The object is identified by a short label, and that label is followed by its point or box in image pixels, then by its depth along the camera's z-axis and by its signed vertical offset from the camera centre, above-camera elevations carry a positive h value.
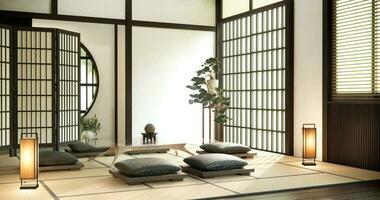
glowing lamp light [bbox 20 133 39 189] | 4.08 -0.59
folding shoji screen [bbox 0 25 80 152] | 5.77 +0.18
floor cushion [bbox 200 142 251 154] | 6.06 -0.70
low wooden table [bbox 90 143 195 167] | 5.15 -0.60
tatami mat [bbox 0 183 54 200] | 3.67 -0.84
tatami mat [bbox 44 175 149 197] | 3.89 -0.83
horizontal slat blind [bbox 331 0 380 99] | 5.01 +0.59
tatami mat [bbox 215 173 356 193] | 3.99 -0.82
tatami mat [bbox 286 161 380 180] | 4.61 -0.82
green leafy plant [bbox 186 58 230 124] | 7.17 +0.04
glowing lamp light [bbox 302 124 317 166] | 5.31 -0.55
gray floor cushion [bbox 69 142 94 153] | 6.33 -0.73
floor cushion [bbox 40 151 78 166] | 5.03 -0.72
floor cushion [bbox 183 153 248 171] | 4.55 -0.68
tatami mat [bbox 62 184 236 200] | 3.65 -0.83
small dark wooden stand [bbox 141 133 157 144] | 5.75 -0.55
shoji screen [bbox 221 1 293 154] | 6.49 +0.35
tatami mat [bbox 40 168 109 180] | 4.64 -0.84
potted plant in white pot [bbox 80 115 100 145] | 7.54 -0.54
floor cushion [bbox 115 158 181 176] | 4.22 -0.68
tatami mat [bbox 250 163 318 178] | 4.70 -0.82
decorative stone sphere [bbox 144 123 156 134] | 6.07 -0.44
